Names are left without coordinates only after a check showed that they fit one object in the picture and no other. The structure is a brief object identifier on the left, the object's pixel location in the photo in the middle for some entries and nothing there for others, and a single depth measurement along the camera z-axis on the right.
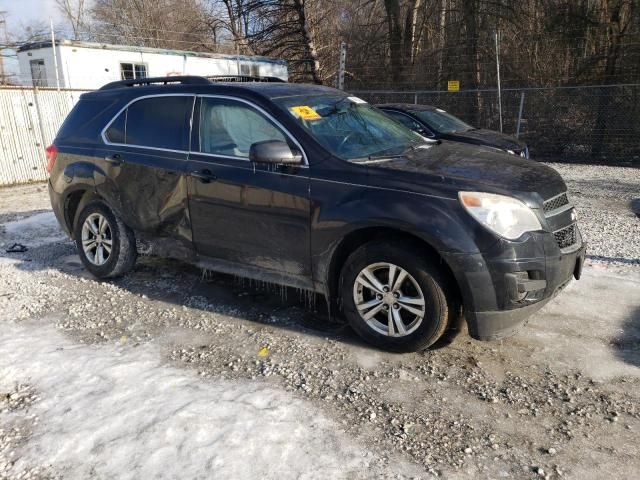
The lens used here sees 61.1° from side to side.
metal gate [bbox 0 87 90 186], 12.56
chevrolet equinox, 3.55
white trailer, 16.77
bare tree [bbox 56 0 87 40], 37.94
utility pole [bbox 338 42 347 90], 14.19
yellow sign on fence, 14.81
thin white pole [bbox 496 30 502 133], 13.56
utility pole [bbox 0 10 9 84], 19.45
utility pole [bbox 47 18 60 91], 15.58
